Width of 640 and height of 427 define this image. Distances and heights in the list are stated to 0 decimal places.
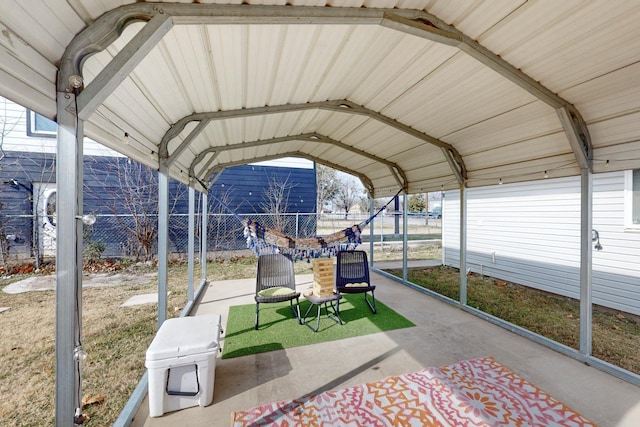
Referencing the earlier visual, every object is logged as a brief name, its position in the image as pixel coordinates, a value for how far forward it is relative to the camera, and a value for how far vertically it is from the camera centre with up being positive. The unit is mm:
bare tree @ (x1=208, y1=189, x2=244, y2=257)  7816 -530
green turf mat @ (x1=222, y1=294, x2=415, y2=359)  2955 -1414
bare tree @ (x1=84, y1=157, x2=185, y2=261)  6559 +258
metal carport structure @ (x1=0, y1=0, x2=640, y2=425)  1303 +1067
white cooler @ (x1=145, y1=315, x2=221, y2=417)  1838 -1093
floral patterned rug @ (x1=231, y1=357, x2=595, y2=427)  1845 -1401
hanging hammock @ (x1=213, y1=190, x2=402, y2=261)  4633 -538
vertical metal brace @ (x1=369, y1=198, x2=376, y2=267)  6816 -456
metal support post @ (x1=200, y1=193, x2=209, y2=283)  5184 -404
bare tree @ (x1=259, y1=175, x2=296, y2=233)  8289 +419
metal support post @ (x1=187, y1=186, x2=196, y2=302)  4027 -553
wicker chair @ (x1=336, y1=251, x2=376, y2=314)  4125 -892
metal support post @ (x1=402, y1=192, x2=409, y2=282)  5359 -308
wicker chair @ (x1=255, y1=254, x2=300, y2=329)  3521 -876
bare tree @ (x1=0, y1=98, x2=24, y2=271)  5219 +1586
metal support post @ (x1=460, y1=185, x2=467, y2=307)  3998 -463
